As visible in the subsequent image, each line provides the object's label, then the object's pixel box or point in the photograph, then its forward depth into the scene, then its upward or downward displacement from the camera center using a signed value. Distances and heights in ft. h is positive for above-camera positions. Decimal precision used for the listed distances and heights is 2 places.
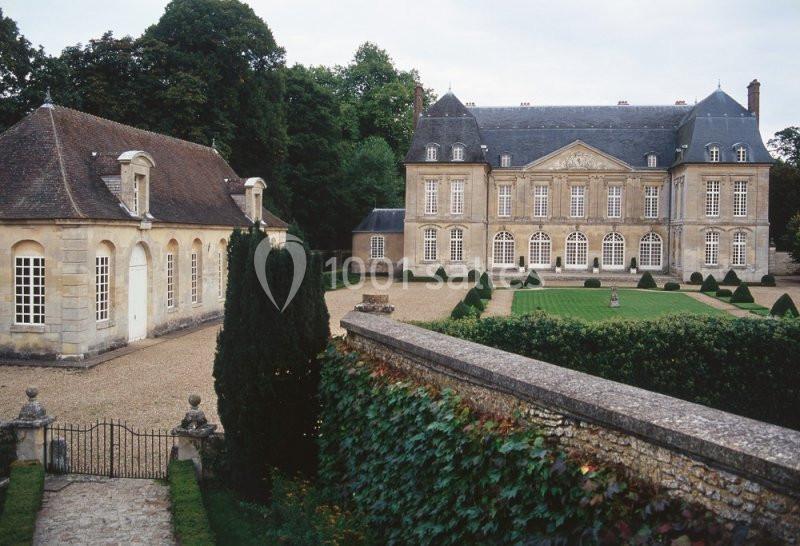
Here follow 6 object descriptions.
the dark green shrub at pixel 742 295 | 89.76 -4.18
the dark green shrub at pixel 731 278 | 115.96 -2.70
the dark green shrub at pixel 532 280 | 118.76 -3.31
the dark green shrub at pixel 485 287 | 97.14 -3.80
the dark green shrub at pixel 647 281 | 115.14 -3.24
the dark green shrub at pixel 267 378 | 27.32 -4.55
